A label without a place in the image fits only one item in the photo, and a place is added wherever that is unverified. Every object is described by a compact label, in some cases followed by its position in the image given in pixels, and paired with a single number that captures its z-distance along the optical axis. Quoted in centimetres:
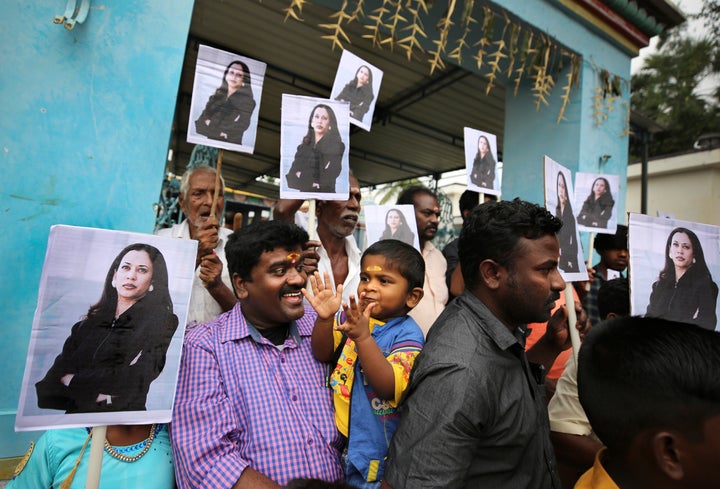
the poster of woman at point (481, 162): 299
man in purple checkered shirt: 144
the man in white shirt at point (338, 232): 277
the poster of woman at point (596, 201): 292
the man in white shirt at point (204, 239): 217
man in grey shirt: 116
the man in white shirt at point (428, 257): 276
